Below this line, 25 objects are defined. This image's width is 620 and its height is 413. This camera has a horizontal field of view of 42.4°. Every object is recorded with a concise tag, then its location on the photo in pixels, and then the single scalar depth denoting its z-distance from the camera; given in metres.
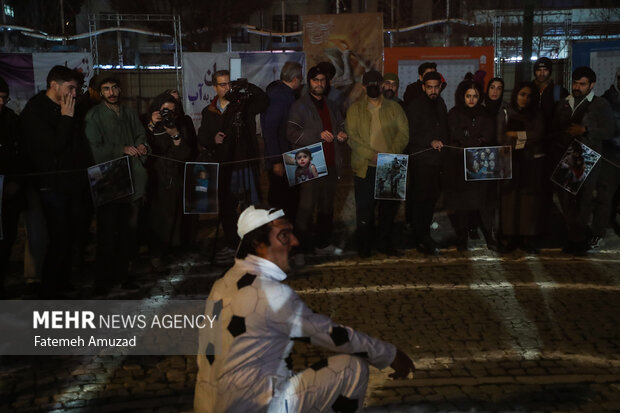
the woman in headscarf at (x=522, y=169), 9.88
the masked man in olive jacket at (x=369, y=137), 9.67
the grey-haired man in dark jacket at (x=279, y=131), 9.54
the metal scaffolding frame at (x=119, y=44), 17.62
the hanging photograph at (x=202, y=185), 9.37
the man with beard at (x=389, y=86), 11.11
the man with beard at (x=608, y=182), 9.93
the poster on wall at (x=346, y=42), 19.05
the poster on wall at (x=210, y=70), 18.64
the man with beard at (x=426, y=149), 9.81
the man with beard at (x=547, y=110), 10.08
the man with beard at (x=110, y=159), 8.29
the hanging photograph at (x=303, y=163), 9.48
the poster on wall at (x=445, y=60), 17.92
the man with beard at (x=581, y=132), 9.72
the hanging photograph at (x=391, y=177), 9.63
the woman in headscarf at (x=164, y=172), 9.43
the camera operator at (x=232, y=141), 9.31
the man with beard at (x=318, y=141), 9.49
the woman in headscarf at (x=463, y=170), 9.86
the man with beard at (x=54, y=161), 7.57
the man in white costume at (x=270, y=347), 3.96
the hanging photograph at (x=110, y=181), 8.17
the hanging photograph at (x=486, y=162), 9.88
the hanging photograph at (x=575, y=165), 9.77
